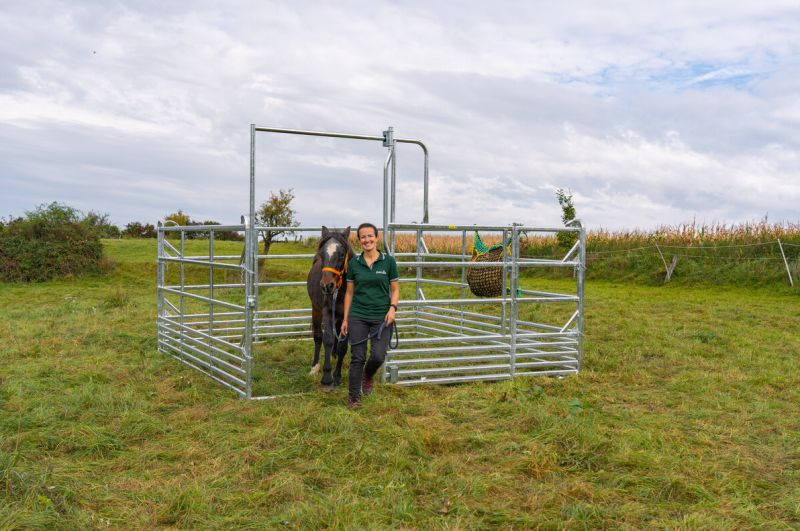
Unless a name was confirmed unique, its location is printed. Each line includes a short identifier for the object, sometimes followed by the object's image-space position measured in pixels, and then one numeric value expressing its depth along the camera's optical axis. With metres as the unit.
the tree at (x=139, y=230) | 30.69
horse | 5.04
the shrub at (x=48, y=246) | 15.98
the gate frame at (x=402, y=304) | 5.31
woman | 4.78
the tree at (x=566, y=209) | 21.27
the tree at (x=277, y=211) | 18.36
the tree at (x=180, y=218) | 25.03
